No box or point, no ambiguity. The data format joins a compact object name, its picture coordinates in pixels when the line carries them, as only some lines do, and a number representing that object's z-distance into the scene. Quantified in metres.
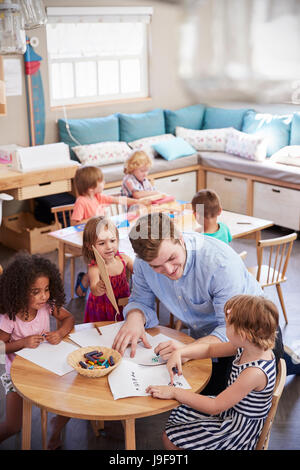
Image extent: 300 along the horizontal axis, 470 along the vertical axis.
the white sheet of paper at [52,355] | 1.86
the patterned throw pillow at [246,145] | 5.29
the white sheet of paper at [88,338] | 2.03
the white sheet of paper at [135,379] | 1.71
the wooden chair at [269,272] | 3.07
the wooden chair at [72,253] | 3.62
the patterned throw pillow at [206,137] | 5.78
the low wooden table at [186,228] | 3.30
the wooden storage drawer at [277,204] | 4.94
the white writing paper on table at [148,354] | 1.89
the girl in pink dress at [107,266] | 2.56
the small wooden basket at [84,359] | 1.77
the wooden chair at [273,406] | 1.61
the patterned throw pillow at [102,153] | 5.17
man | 1.91
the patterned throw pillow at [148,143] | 5.60
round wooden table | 1.62
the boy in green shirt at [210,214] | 3.19
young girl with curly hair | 2.14
